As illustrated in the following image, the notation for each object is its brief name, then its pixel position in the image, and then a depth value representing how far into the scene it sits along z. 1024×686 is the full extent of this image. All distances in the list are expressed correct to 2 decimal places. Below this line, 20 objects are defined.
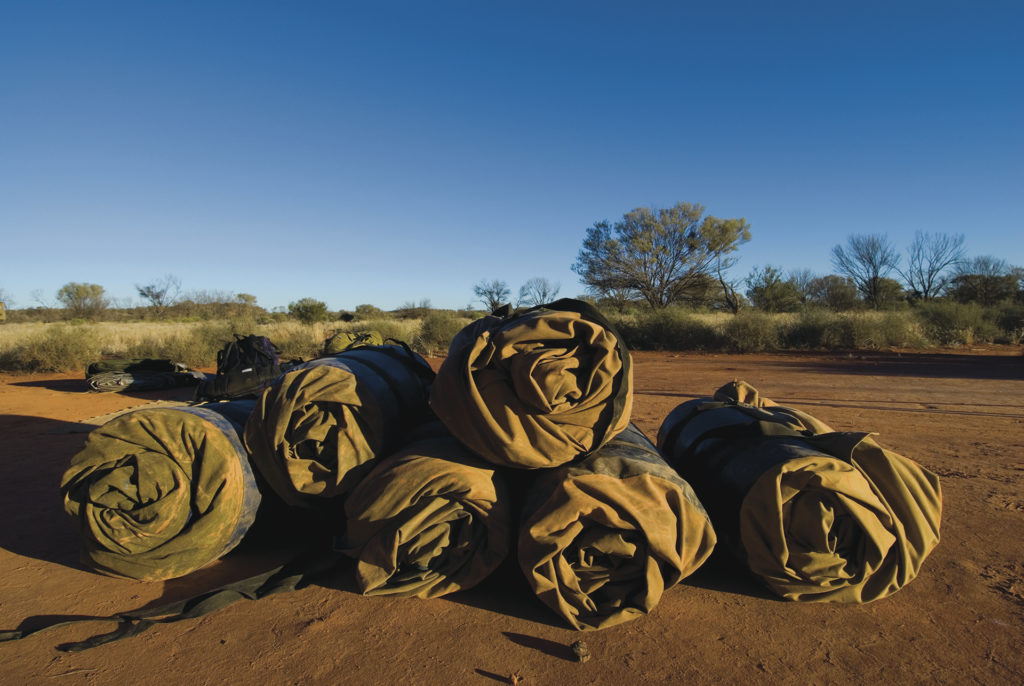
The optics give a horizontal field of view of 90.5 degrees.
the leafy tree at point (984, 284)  29.94
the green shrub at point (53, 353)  13.15
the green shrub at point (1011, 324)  19.06
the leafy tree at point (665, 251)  30.86
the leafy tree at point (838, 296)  33.95
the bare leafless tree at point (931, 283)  33.00
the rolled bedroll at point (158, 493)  2.54
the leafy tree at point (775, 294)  30.88
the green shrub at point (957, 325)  18.53
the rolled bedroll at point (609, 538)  2.17
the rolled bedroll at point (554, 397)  2.25
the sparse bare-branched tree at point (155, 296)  47.75
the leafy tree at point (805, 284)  44.84
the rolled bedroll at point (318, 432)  2.58
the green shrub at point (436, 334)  19.05
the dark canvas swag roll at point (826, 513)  2.27
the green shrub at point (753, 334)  18.98
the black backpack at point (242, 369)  7.66
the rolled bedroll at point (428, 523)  2.38
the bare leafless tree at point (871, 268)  34.38
